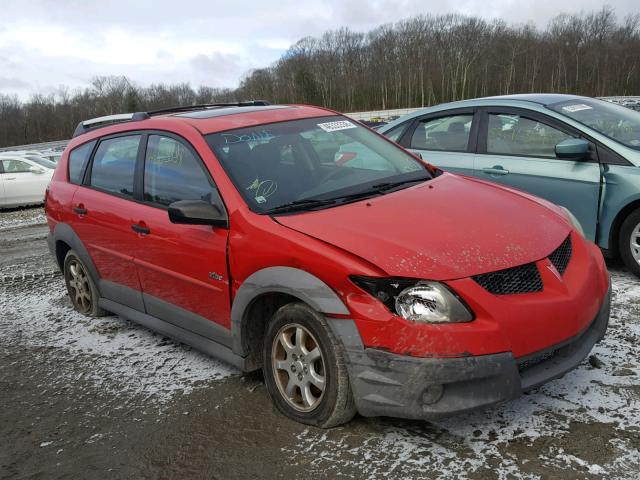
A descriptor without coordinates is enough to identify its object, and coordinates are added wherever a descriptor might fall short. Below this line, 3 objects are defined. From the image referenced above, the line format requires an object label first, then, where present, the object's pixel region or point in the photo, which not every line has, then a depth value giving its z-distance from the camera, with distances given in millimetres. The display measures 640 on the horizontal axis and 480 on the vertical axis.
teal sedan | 5090
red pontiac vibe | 2693
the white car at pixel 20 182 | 14828
